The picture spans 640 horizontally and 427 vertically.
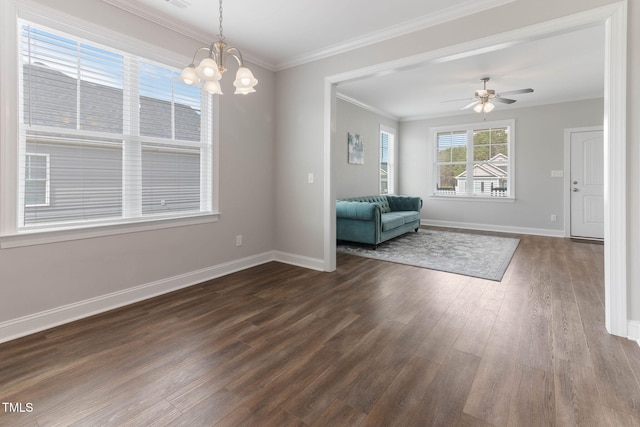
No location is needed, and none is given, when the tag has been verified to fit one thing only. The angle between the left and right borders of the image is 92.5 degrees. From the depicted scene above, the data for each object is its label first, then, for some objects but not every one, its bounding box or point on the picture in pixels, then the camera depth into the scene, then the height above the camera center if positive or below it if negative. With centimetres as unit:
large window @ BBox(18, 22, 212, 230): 232 +69
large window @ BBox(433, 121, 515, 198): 678 +122
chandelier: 179 +83
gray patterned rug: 397 -62
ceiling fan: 482 +183
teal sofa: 486 -18
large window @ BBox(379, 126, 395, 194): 751 +130
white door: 582 +55
